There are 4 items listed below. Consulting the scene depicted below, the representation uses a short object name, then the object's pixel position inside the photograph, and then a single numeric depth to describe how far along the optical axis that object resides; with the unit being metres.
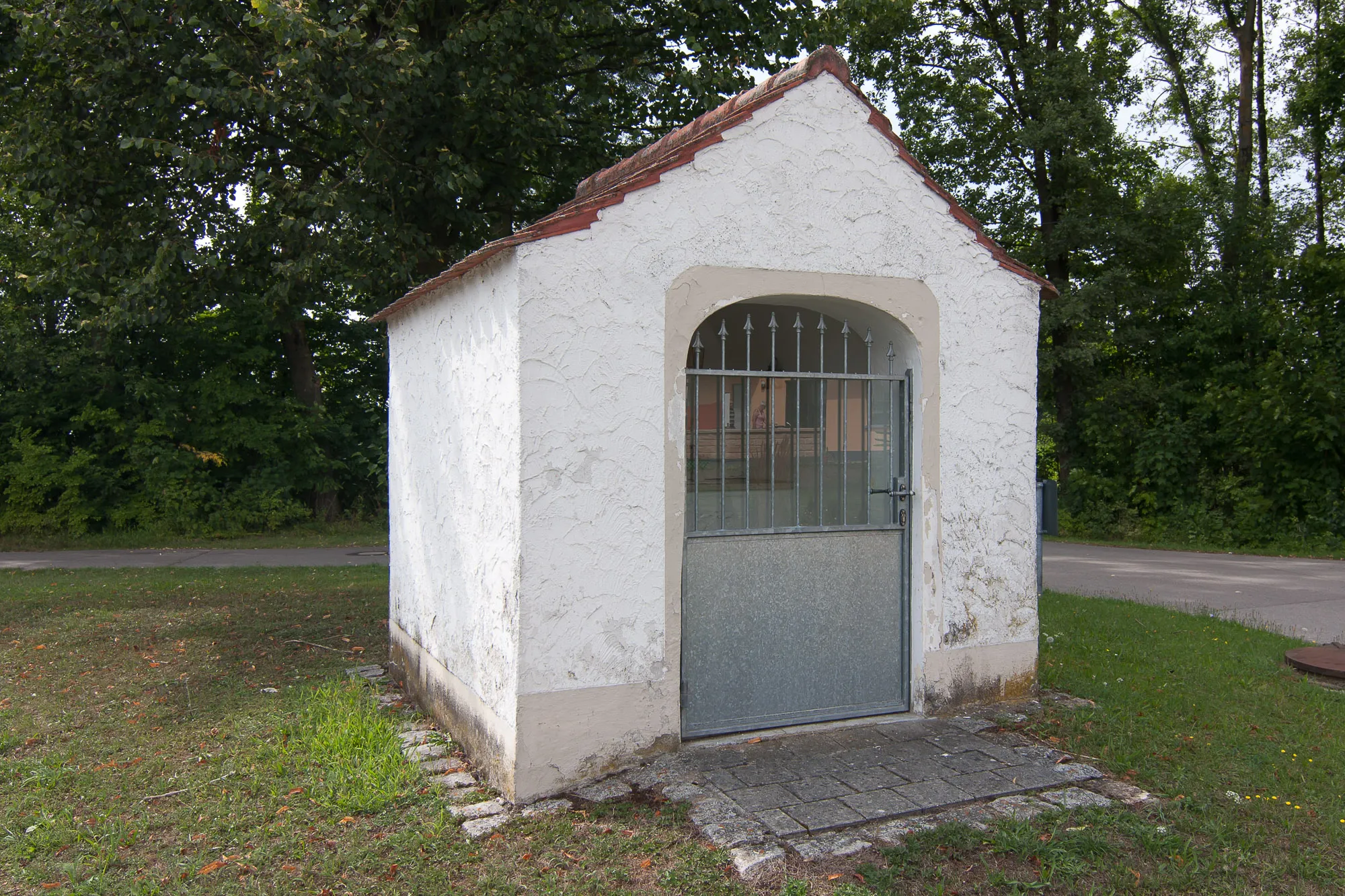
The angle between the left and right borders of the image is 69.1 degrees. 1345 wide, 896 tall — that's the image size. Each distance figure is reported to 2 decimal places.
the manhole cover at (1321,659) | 6.57
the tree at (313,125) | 9.42
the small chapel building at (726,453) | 4.55
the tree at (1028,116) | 17.48
